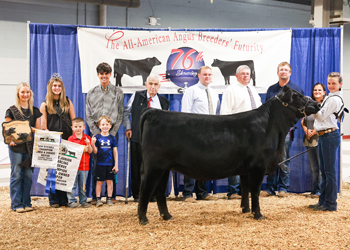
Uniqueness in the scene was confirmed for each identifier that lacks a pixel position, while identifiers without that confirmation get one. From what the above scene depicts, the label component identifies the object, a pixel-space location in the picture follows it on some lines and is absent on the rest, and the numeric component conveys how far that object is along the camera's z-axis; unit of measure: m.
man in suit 4.59
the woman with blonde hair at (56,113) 4.44
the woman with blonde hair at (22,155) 4.23
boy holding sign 4.46
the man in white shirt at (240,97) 4.57
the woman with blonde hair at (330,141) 3.99
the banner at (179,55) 5.08
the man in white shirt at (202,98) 4.63
